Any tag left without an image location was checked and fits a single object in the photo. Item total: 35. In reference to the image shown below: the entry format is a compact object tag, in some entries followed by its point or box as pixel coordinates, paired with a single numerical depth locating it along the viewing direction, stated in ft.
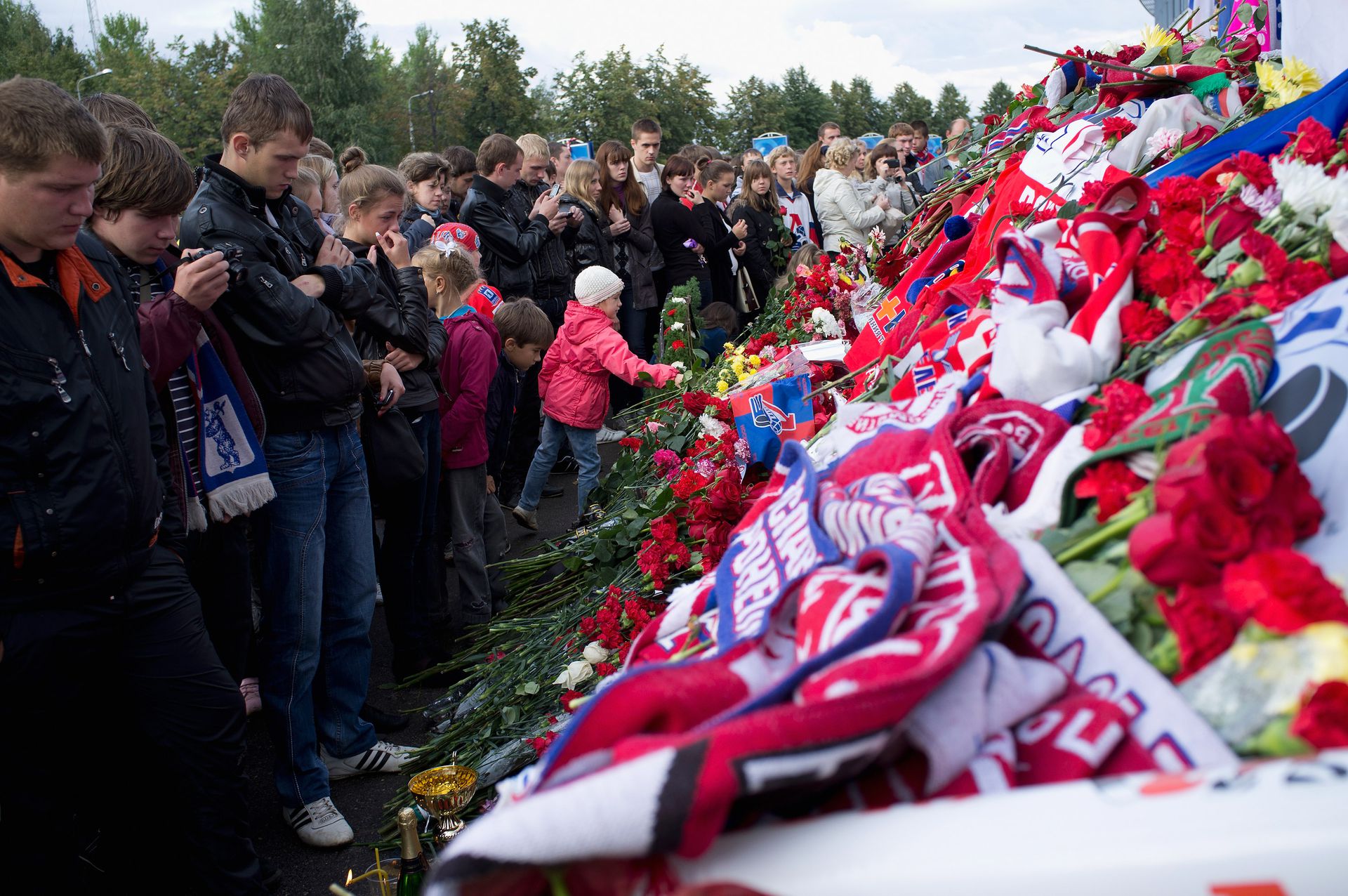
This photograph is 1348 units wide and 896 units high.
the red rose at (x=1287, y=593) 3.10
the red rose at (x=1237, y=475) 3.47
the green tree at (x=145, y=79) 119.55
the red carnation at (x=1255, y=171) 5.50
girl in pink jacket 18.30
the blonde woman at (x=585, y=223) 24.31
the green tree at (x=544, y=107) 139.20
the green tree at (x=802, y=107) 138.21
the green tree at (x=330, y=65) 149.69
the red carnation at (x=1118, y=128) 8.19
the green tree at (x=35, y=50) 140.67
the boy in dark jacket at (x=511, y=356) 17.61
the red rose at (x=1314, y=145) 5.22
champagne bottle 6.59
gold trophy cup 7.82
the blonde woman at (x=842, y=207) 29.22
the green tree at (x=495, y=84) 137.69
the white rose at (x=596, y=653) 9.40
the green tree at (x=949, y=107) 185.26
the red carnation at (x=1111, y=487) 4.01
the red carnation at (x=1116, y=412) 4.40
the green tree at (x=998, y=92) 135.95
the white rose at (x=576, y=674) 9.43
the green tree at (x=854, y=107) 163.73
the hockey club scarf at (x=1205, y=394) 4.00
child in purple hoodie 14.79
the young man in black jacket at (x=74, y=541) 7.09
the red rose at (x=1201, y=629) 3.30
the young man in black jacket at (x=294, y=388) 9.84
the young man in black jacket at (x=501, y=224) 21.72
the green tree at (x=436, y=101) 158.30
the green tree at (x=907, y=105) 180.14
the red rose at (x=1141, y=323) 5.17
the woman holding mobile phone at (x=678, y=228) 26.94
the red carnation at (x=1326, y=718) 2.88
